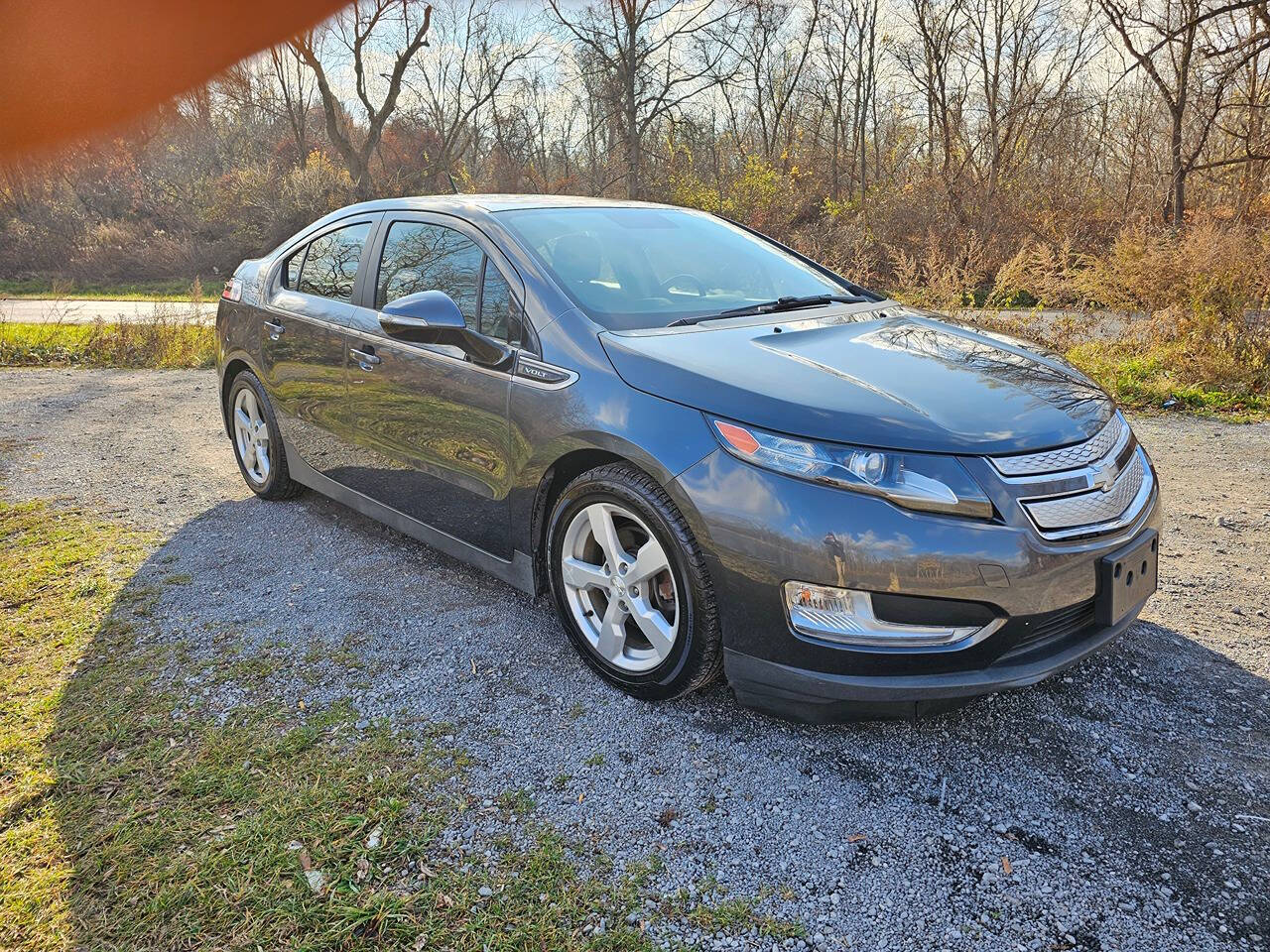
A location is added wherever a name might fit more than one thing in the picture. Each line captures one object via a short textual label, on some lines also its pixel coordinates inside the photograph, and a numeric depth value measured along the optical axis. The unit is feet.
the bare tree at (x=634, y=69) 66.85
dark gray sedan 7.31
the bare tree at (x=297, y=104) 97.25
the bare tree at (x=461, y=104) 95.20
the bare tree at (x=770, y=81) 75.92
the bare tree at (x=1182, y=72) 37.70
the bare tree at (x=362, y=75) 82.38
